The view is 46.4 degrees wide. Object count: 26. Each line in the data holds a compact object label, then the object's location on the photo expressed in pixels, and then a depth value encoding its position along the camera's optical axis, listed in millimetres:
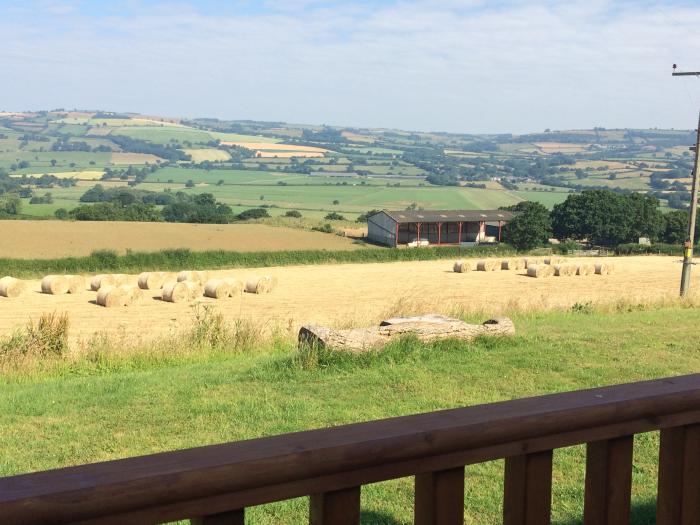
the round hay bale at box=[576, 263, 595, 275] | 45719
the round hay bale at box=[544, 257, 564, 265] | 48031
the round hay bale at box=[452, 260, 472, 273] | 47594
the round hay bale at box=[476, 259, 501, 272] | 48156
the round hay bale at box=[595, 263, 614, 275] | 46125
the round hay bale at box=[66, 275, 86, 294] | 34875
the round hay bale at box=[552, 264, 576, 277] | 45094
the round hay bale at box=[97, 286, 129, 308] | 31125
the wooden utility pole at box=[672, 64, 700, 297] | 28264
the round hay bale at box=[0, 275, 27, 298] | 33125
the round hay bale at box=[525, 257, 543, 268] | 48634
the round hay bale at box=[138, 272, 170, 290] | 34906
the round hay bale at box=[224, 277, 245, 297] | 35188
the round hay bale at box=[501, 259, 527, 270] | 48606
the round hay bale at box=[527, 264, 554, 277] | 44469
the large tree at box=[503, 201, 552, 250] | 66250
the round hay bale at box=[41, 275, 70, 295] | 34250
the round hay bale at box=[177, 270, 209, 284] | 36656
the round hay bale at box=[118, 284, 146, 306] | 31812
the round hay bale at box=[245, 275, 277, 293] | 36312
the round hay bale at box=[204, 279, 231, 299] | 34406
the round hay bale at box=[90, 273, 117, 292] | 34688
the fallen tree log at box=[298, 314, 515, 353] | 10820
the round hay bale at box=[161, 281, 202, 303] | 32688
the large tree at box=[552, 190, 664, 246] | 69812
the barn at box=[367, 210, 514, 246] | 66812
